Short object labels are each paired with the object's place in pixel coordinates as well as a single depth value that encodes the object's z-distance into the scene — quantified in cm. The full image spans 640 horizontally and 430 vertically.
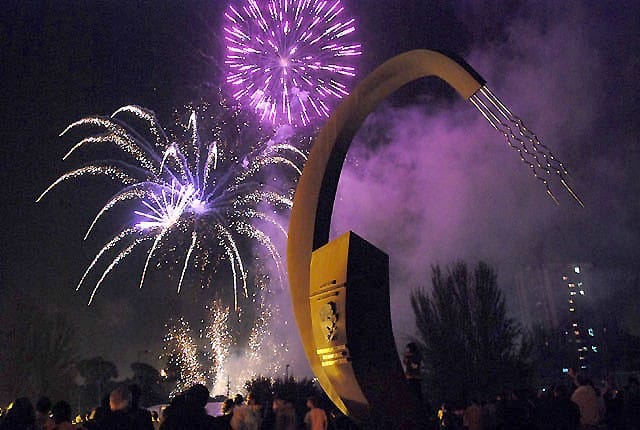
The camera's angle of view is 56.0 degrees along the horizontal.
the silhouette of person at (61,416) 546
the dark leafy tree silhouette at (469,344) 3306
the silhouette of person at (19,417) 568
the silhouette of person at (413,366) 996
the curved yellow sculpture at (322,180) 1102
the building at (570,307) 8094
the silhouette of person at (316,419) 935
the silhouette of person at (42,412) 623
